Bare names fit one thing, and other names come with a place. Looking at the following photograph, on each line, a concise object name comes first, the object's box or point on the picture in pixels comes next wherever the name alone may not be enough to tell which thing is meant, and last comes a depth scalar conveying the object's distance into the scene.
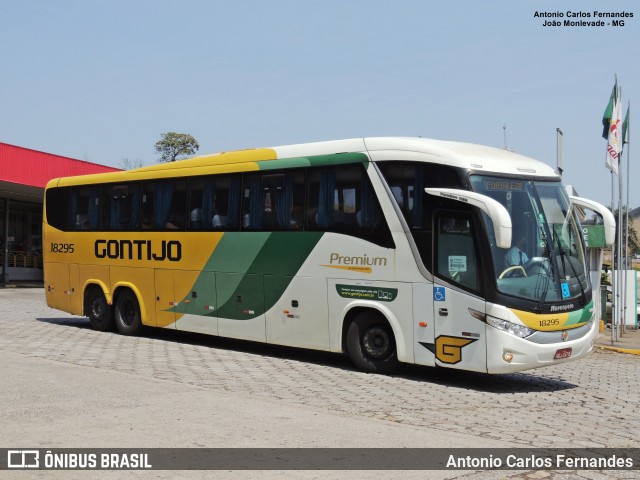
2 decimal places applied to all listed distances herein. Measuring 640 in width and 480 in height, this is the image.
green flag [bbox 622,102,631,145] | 27.05
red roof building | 35.97
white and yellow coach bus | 11.36
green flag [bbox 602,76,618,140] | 22.10
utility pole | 20.70
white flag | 21.59
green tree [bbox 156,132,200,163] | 87.31
